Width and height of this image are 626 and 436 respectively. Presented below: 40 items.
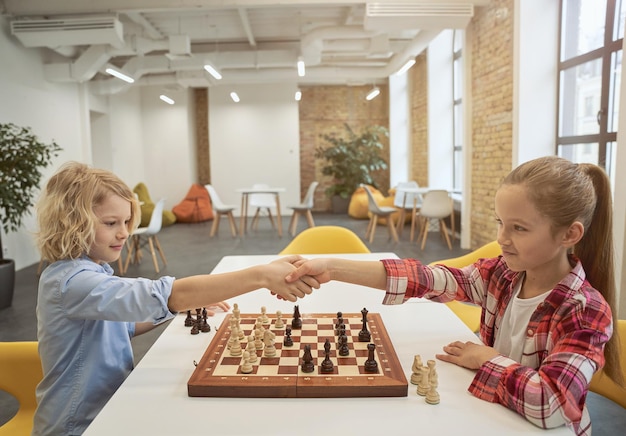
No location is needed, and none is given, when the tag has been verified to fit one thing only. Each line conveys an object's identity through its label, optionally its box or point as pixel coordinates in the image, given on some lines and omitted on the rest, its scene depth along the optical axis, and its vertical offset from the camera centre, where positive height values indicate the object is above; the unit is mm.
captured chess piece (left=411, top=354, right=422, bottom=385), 1185 -517
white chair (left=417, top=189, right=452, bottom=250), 7297 -714
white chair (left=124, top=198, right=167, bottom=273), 6048 -922
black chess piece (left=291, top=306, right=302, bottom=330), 1568 -515
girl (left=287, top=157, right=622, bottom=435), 1038 -366
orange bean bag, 11352 -1047
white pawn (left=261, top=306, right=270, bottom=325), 1599 -515
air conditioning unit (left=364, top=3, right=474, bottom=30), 6008 +1773
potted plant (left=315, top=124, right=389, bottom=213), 11883 -7
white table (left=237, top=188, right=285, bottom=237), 8867 -612
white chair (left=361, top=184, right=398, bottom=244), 7895 -928
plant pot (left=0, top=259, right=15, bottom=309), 4723 -1132
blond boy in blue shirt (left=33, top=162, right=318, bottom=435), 1256 -340
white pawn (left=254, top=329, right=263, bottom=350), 1363 -503
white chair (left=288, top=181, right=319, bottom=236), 8781 -872
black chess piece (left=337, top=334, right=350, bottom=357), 1310 -506
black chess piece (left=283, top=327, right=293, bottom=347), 1401 -515
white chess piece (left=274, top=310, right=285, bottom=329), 1565 -517
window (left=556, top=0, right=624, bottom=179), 4512 +755
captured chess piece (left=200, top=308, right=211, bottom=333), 1601 -535
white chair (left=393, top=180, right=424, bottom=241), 8492 -780
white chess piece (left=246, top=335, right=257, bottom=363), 1285 -504
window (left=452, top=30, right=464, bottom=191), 8953 +944
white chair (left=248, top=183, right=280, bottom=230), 9999 -855
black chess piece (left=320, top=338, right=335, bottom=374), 1210 -509
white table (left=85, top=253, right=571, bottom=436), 1001 -547
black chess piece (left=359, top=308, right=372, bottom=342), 1418 -510
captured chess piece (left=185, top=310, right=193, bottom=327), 1655 -534
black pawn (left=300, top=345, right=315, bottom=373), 1219 -506
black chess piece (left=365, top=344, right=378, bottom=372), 1209 -504
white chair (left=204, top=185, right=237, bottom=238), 8762 -872
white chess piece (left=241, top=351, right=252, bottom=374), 1211 -506
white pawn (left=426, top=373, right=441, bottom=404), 1107 -536
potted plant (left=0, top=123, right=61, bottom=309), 4801 -118
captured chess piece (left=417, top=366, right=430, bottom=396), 1142 -531
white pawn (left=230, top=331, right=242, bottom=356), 1318 -500
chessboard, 1135 -520
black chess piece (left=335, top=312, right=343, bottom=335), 1487 -507
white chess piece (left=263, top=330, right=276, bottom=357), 1320 -501
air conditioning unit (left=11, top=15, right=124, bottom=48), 6504 +1811
